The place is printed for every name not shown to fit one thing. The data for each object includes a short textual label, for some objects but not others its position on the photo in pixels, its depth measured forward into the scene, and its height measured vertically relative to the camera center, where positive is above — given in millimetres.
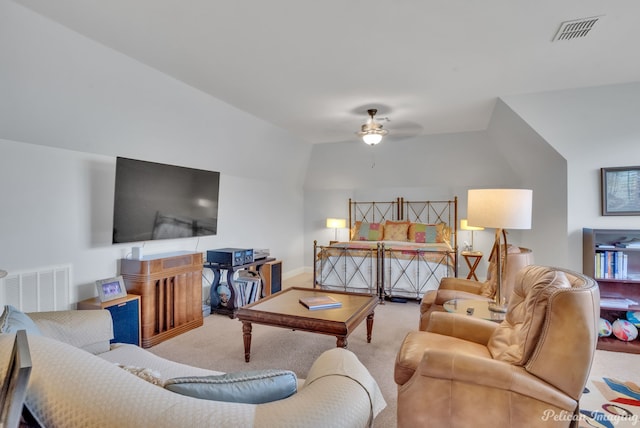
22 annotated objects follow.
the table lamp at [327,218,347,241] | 6875 -16
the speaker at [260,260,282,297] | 4986 -850
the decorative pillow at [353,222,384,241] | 6637 -181
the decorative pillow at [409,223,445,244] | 6207 -174
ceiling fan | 4297 +1190
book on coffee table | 3011 -754
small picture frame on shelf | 3055 -667
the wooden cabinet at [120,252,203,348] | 3354 -777
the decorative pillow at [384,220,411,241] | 6426 -148
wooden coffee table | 2658 -795
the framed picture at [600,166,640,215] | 3469 +396
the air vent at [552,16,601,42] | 2348 +1459
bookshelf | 3338 -452
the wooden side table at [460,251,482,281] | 5567 -604
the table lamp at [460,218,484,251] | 6107 -37
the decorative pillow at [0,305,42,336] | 1400 -468
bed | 4984 -506
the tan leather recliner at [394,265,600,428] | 1539 -728
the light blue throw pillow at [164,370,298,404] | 1016 -530
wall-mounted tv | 3283 +199
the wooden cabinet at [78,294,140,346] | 3014 -903
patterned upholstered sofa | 830 -495
